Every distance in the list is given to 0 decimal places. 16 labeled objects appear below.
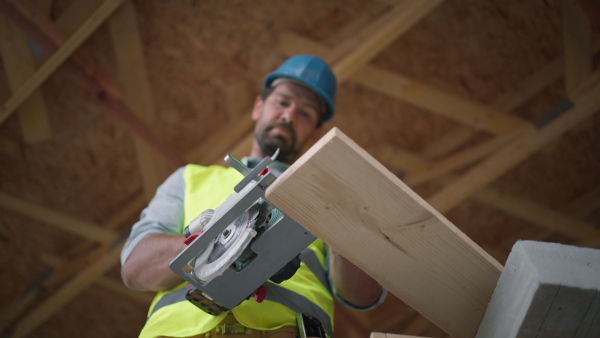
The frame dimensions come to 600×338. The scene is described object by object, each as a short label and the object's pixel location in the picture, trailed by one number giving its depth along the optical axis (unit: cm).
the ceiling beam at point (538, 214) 320
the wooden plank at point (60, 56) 270
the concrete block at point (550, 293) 91
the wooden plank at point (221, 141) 321
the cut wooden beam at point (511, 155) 268
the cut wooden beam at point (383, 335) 112
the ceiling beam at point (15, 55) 270
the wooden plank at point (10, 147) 299
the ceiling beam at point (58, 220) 312
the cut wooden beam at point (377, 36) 273
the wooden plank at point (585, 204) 322
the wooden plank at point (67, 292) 318
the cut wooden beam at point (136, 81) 288
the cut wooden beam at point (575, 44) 270
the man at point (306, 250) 169
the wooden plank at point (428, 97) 308
